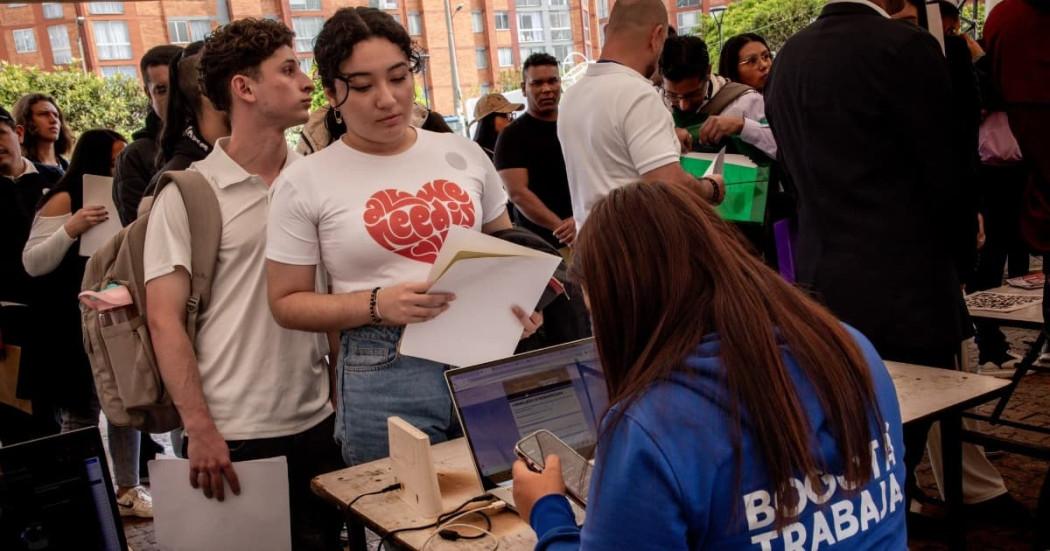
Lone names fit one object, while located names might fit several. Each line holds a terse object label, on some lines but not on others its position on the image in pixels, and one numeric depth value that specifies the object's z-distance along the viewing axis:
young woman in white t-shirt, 1.76
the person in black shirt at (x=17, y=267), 3.36
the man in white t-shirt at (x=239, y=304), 1.88
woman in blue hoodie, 0.99
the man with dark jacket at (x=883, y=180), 2.05
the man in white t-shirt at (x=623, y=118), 2.63
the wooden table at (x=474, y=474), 1.54
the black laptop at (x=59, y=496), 1.53
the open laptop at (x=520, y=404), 1.62
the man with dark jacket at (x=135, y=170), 3.04
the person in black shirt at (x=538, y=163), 4.41
